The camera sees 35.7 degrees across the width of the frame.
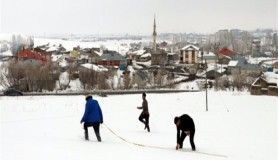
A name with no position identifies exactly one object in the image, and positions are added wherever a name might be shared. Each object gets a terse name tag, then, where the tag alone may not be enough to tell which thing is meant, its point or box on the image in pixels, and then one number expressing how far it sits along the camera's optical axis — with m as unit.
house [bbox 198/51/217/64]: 107.02
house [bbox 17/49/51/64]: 83.56
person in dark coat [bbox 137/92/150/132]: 14.87
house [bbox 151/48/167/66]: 97.19
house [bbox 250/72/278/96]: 41.83
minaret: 105.50
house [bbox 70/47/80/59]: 108.44
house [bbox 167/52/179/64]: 104.97
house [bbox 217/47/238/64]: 103.94
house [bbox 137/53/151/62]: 104.81
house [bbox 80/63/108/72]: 70.66
